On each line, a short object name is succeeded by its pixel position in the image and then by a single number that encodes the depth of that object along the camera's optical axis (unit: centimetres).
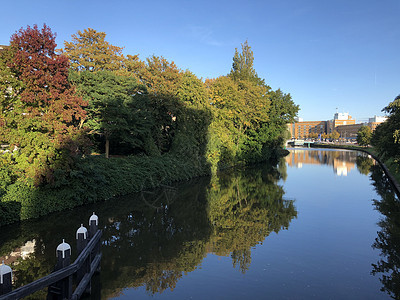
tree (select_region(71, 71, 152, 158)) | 2186
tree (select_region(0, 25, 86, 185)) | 1342
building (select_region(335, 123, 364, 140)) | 19436
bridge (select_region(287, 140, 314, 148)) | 14602
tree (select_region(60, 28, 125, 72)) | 3978
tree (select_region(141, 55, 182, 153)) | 2805
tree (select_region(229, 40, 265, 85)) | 5937
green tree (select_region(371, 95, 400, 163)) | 1861
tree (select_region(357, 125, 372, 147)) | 9275
